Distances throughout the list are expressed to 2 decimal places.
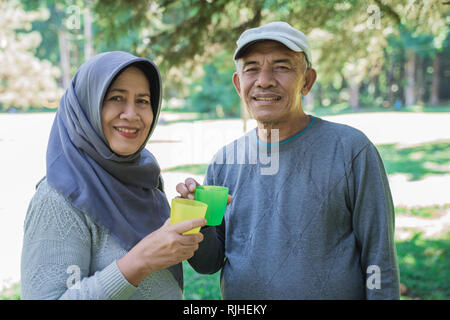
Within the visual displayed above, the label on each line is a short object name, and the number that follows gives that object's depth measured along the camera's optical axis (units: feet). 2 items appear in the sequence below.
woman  5.75
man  7.00
